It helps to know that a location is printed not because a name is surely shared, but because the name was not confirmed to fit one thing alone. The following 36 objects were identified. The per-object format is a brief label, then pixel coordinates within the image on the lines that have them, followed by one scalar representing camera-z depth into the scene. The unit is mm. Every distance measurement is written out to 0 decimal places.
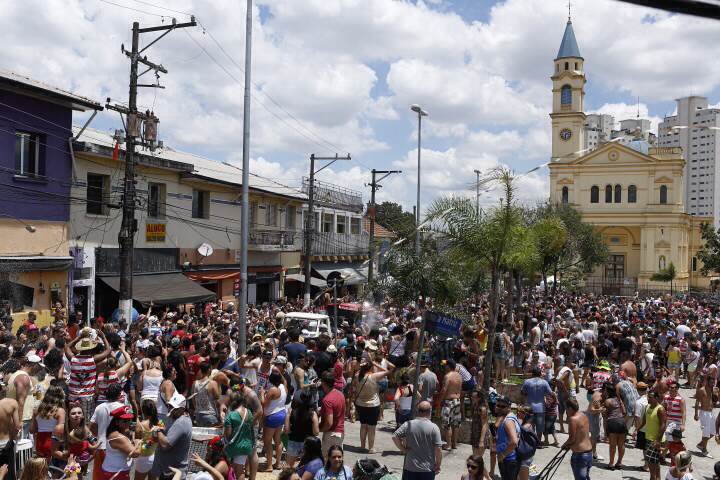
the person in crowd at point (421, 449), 7223
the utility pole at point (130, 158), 16797
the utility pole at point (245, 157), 14531
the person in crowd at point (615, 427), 9781
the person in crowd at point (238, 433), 7379
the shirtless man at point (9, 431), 6930
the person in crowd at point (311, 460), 6307
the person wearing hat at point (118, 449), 6645
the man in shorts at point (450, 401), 10227
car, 17641
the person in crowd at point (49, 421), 7154
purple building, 17625
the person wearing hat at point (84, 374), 8641
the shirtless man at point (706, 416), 11070
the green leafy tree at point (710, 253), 50469
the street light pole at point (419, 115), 25156
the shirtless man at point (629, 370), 11805
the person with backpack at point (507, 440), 7734
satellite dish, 26516
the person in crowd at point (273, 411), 8586
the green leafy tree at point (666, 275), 56688
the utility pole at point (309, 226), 30094
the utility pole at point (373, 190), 36438
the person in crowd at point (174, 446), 6664
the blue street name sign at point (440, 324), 9750
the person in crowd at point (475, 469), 6660
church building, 59688
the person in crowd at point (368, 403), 9836
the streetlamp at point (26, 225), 17822
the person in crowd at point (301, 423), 7871
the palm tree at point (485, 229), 11992
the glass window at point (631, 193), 62309
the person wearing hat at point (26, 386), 7555
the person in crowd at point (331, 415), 8227
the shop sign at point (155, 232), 23969
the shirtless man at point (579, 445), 8055
